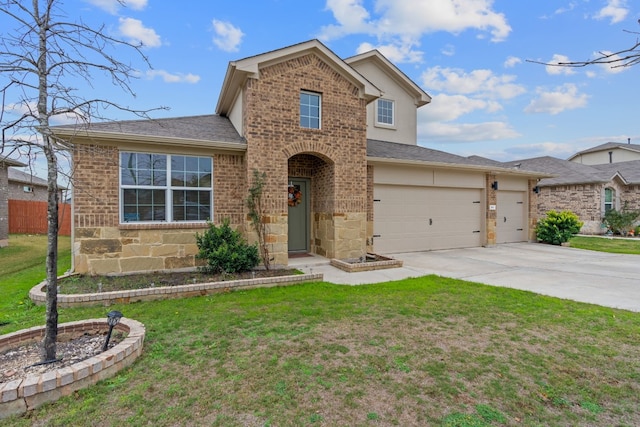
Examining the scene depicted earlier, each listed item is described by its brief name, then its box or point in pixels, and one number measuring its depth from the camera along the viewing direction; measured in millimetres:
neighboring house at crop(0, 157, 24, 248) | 12812
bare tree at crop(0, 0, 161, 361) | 3021
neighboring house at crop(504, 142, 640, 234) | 18562
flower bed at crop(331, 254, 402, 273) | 8092
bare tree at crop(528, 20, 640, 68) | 2135
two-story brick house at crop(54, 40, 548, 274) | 7188
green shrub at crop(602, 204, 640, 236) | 17844
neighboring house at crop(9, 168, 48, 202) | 17438
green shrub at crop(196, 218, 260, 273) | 7098
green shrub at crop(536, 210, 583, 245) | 13281
